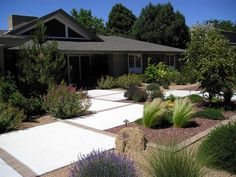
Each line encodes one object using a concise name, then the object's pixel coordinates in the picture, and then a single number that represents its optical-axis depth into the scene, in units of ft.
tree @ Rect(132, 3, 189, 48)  100.78
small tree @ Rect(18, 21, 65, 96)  32.52
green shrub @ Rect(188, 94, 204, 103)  31.31
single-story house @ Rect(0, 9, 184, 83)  48.54
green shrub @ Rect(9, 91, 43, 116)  25.58
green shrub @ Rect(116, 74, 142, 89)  50.16
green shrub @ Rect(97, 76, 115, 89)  49.97
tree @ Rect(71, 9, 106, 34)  140.67
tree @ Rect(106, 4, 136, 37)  140.83
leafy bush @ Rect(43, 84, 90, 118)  25.77
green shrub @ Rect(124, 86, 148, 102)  33.65
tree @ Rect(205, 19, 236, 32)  220.86
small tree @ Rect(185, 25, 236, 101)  25.27
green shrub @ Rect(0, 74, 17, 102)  25.66
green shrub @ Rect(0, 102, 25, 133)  21.74
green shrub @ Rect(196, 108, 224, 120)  22.81
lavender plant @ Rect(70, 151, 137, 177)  9.42
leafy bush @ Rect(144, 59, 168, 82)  56.39
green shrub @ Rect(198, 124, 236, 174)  12.43
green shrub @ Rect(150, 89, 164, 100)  33.05
